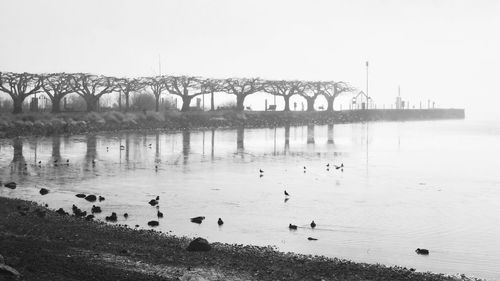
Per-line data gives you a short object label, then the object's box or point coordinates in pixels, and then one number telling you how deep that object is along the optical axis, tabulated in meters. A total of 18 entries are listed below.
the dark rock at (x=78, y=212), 17.78
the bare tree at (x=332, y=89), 130.30
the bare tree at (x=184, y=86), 99.25
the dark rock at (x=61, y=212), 17.88
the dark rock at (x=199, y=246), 13.98
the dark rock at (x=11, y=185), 24.05
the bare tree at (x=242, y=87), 106.55
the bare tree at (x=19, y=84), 77.53
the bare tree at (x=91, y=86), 87.38
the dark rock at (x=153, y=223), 17.18
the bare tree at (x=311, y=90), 124.88
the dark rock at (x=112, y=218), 17.69
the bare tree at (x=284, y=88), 114.62
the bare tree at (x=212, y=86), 103.32
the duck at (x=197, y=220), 17.97
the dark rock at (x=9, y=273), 10.30
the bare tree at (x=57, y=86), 82.44
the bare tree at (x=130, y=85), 95.31
